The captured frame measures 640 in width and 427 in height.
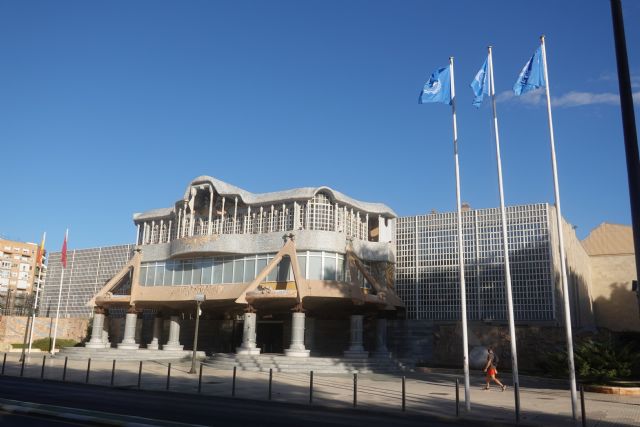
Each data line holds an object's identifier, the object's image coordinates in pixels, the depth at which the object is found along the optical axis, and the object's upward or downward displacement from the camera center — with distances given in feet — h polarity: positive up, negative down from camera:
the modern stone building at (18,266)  370.94 +41.92
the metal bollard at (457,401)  47.93 -5.24
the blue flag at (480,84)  59.41 +26.44
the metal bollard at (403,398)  50.90 -5.40
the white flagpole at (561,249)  44.93 +8.04
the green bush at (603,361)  74.64 -2.60
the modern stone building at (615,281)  171.63 +18.61
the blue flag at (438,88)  60.90 +26.53
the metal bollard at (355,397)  53.36 -5.62
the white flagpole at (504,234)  49.06 +9.86
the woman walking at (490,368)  73.10 -3.66
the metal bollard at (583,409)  41.59 -4.99
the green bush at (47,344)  150.92 -3.57
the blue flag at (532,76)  54.75 +25.42
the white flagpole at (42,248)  134.05 +19.12
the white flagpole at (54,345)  137.39 -3.69
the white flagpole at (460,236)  51.16 +10.05
